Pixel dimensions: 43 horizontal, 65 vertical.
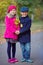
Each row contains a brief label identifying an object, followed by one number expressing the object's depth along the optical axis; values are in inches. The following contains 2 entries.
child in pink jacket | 161.2
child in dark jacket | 160.9
